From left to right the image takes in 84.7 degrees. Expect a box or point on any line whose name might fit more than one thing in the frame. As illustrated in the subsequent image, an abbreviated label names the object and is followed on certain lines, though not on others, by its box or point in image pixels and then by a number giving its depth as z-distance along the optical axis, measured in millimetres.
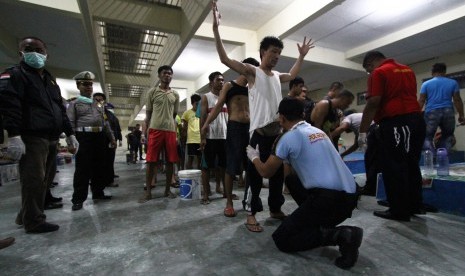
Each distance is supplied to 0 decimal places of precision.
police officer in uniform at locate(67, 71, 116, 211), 2785
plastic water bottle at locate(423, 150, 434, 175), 3510
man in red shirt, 2123
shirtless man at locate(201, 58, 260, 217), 2254
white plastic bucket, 3000
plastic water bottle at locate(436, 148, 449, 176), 2947
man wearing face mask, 1804
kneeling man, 1465
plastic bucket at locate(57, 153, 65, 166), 8109
